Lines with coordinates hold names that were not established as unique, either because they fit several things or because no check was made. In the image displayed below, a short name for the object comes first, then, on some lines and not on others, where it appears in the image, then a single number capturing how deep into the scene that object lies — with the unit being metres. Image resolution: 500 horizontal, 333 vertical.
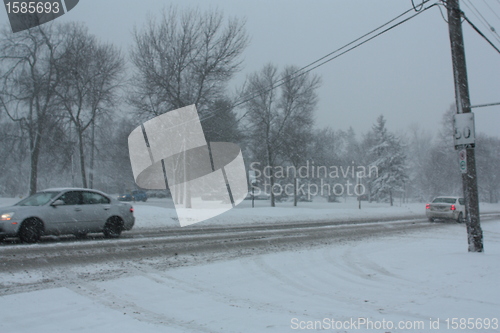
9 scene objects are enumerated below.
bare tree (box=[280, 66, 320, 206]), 38.81
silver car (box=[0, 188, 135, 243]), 11.19
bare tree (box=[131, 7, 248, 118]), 26.88
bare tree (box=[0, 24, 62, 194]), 27.38
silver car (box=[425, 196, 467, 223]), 23.11
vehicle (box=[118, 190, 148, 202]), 52.00
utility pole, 10.73
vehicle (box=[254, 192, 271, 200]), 65.06
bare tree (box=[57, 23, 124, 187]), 27.88
